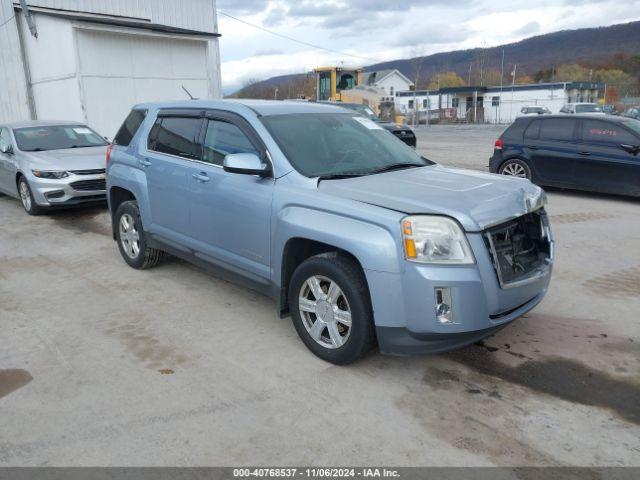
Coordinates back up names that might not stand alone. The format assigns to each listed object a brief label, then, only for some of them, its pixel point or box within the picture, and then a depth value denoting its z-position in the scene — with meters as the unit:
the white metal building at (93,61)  14.68
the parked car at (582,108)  35.38
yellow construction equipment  27.27
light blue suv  3.37
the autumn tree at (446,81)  87.94
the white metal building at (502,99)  52.00
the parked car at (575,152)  9.65
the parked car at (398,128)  16.84
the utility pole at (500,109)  54.43
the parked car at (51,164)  8.70
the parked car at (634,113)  31.38
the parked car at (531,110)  41.84
